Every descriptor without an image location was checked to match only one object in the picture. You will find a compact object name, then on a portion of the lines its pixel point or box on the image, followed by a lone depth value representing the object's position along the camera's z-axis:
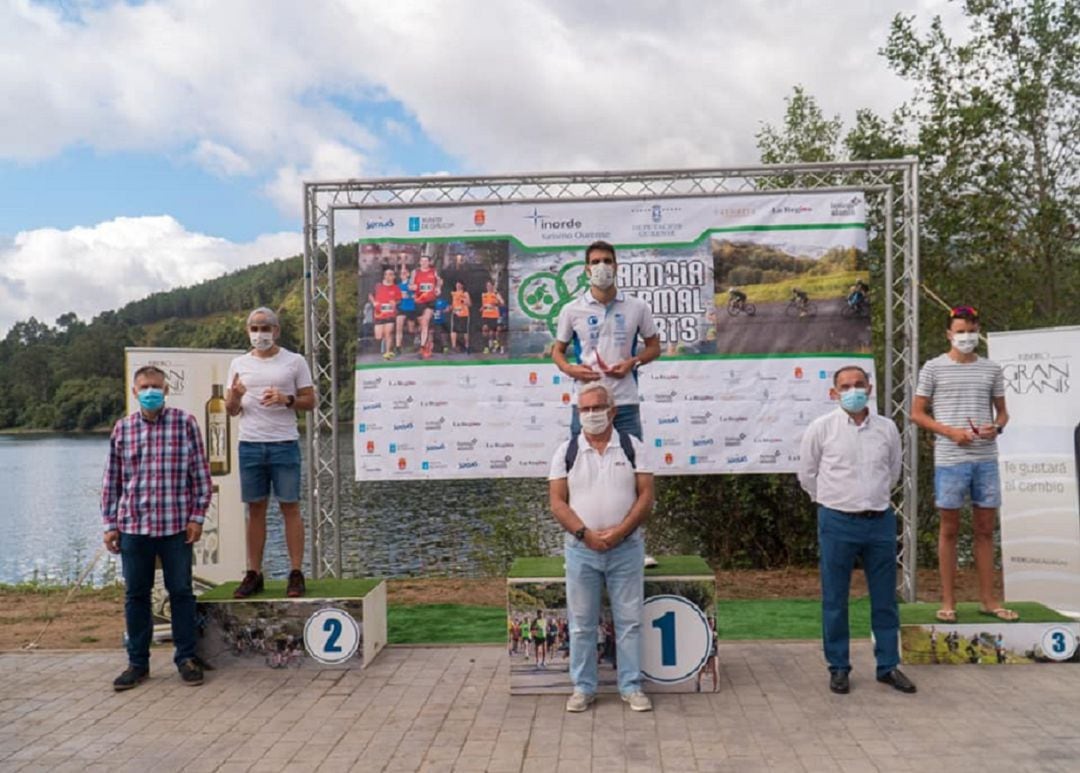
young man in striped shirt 5.49
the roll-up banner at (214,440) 6.60
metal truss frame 6.90
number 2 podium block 5.50
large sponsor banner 6.97
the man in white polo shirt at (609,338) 5.30
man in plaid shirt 5.19
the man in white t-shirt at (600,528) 4.57
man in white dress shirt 4.78
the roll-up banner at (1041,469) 6.52
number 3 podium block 5.31
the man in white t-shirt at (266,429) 5.55
